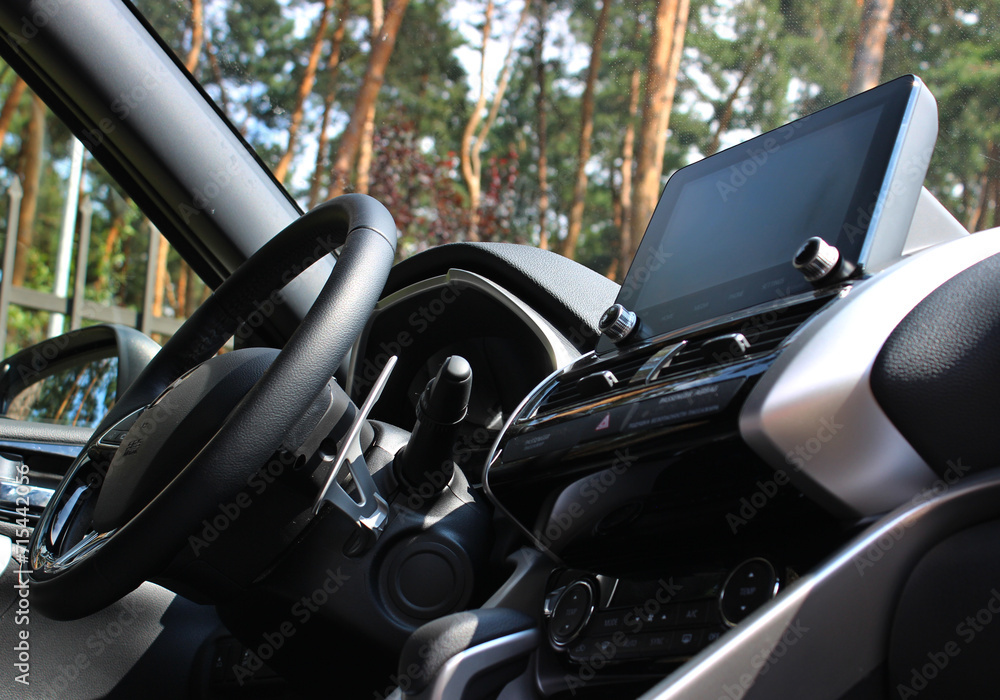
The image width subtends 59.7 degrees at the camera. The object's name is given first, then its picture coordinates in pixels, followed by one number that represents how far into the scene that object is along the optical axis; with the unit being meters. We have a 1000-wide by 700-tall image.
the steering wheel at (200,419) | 0.91
